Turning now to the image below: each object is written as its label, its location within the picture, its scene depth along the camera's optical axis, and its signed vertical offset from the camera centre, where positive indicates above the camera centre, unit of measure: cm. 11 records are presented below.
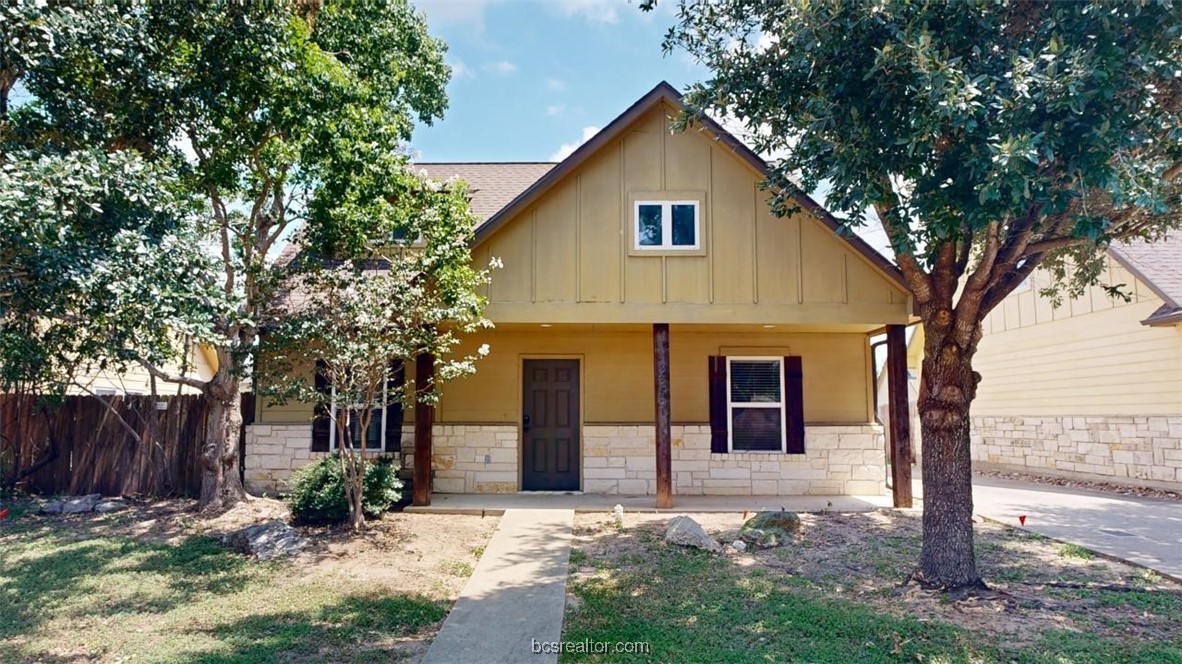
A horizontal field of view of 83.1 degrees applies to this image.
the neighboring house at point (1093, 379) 1123 +26
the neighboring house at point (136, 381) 1190 +29
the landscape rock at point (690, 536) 723 -156
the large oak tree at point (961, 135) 468 +198
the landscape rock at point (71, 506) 920 -153
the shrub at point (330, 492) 830 -123
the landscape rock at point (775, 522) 777 -150
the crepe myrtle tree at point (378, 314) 751 +94
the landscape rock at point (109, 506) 934 -156
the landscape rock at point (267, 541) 712 -159
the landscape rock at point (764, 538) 740 -161
